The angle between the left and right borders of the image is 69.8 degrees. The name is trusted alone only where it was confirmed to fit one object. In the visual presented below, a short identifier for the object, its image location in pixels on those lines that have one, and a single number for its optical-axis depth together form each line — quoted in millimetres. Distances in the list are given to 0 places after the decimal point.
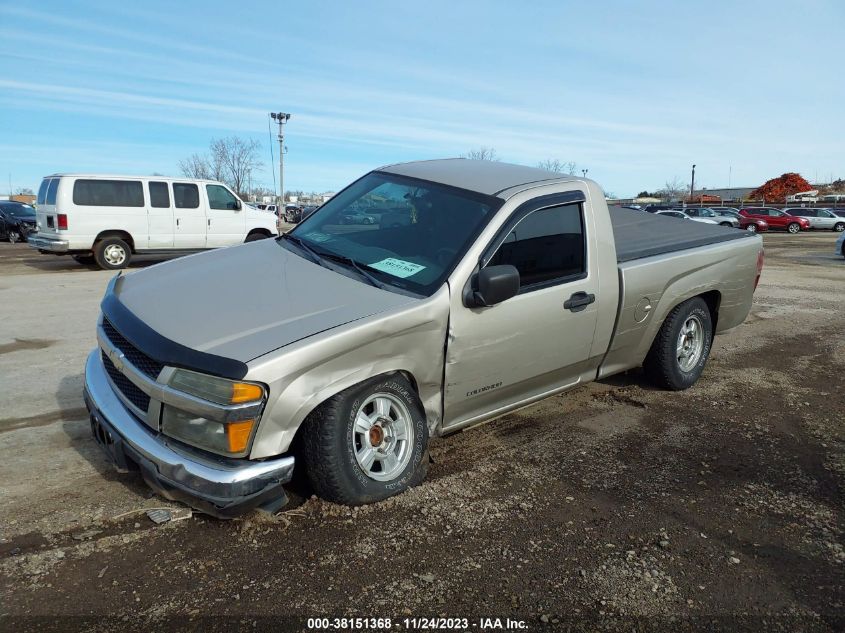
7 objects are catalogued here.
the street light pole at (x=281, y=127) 35375
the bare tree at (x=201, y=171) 58562
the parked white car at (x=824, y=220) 38188
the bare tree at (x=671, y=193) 101600
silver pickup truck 2643
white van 12406
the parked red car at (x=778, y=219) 37688
